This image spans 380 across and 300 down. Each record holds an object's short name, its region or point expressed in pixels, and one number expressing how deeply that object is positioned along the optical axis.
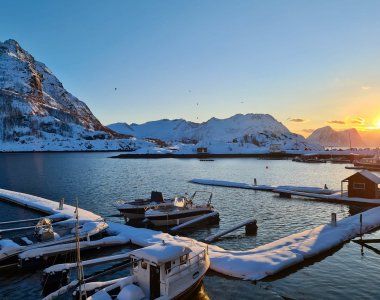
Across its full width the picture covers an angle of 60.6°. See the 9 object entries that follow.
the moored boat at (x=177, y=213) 41.72
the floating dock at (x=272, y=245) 25.31
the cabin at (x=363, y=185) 54.62
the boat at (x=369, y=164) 130.75
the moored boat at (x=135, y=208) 45.03
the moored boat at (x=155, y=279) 19.19
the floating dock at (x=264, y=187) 66.45
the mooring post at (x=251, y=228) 38.22
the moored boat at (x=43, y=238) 28.11
